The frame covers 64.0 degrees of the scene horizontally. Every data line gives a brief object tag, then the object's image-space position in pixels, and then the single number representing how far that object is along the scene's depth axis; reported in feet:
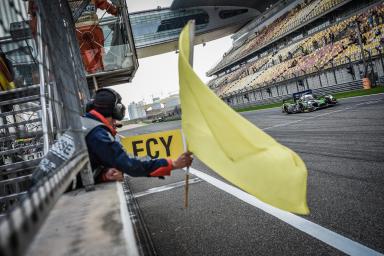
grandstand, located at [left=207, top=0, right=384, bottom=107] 79.20
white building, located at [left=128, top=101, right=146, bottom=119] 563.81
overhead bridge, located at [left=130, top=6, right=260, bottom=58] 186.65
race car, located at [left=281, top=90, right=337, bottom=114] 52.85
